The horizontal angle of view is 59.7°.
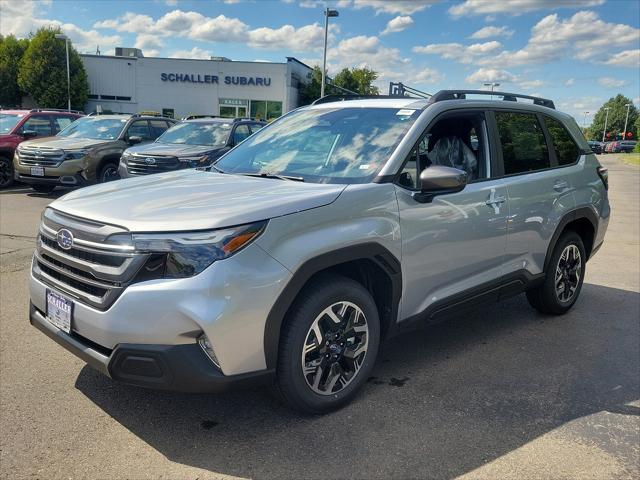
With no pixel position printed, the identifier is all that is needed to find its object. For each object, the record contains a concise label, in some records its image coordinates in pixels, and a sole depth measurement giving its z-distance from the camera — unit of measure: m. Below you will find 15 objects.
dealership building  46.91
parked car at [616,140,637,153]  74.62
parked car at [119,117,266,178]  10.42
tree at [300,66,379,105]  51.05
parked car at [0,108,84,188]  12.73
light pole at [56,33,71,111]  41.97
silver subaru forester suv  2.60
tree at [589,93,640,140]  116.88
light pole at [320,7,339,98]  26.84
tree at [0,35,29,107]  44.75
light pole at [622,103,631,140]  107.91
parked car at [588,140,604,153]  66.88
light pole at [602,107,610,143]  116.25
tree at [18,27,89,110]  43.59
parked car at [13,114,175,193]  11.30
